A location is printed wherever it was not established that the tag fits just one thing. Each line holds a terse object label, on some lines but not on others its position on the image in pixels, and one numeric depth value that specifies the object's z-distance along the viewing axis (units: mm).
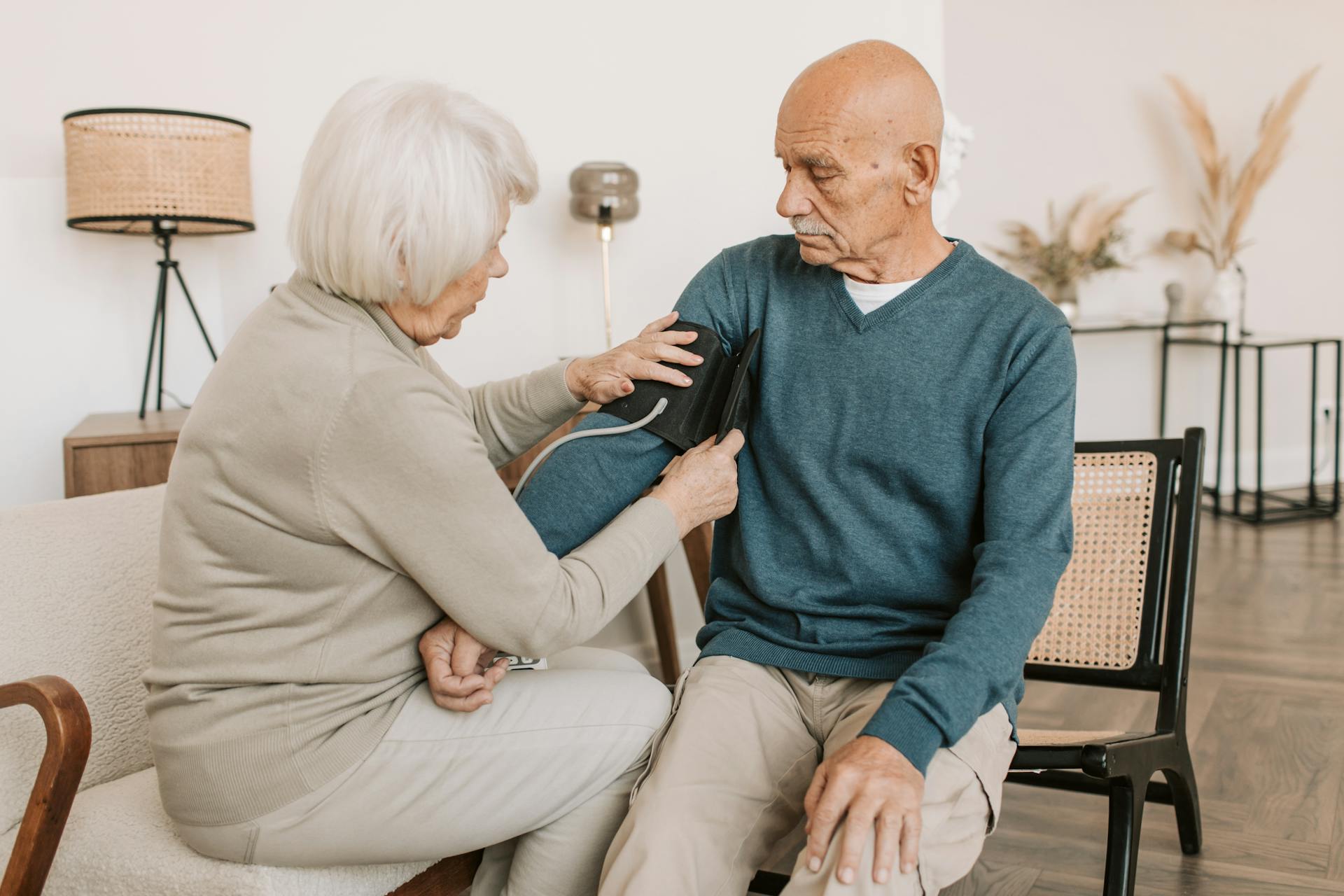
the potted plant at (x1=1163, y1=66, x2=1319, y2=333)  5195
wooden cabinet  2135
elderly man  1298
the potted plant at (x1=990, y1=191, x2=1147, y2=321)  5203
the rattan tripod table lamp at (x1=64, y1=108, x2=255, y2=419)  2229
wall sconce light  2650
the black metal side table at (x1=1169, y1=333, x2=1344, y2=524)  4859
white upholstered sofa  1224
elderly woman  1088
